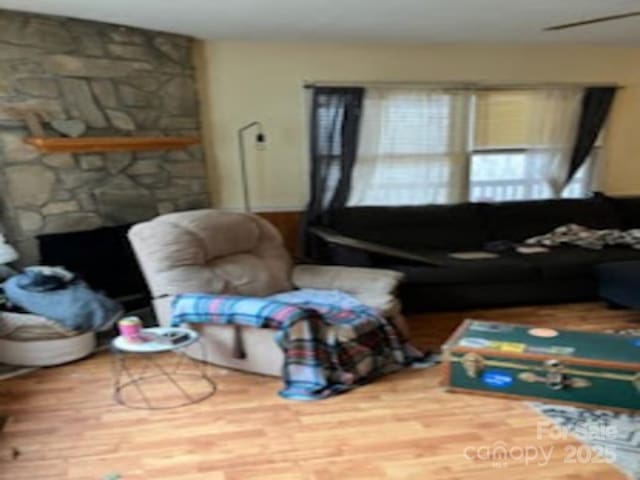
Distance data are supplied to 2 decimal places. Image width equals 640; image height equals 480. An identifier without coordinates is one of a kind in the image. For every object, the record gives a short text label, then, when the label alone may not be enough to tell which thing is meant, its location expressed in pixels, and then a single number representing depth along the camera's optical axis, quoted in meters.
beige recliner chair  3.07
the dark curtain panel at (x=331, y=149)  4.63
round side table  2.74
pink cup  2.74
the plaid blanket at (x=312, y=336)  2.84
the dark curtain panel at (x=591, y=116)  5.07
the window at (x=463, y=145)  4.82
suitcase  2.55
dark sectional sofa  4.05
